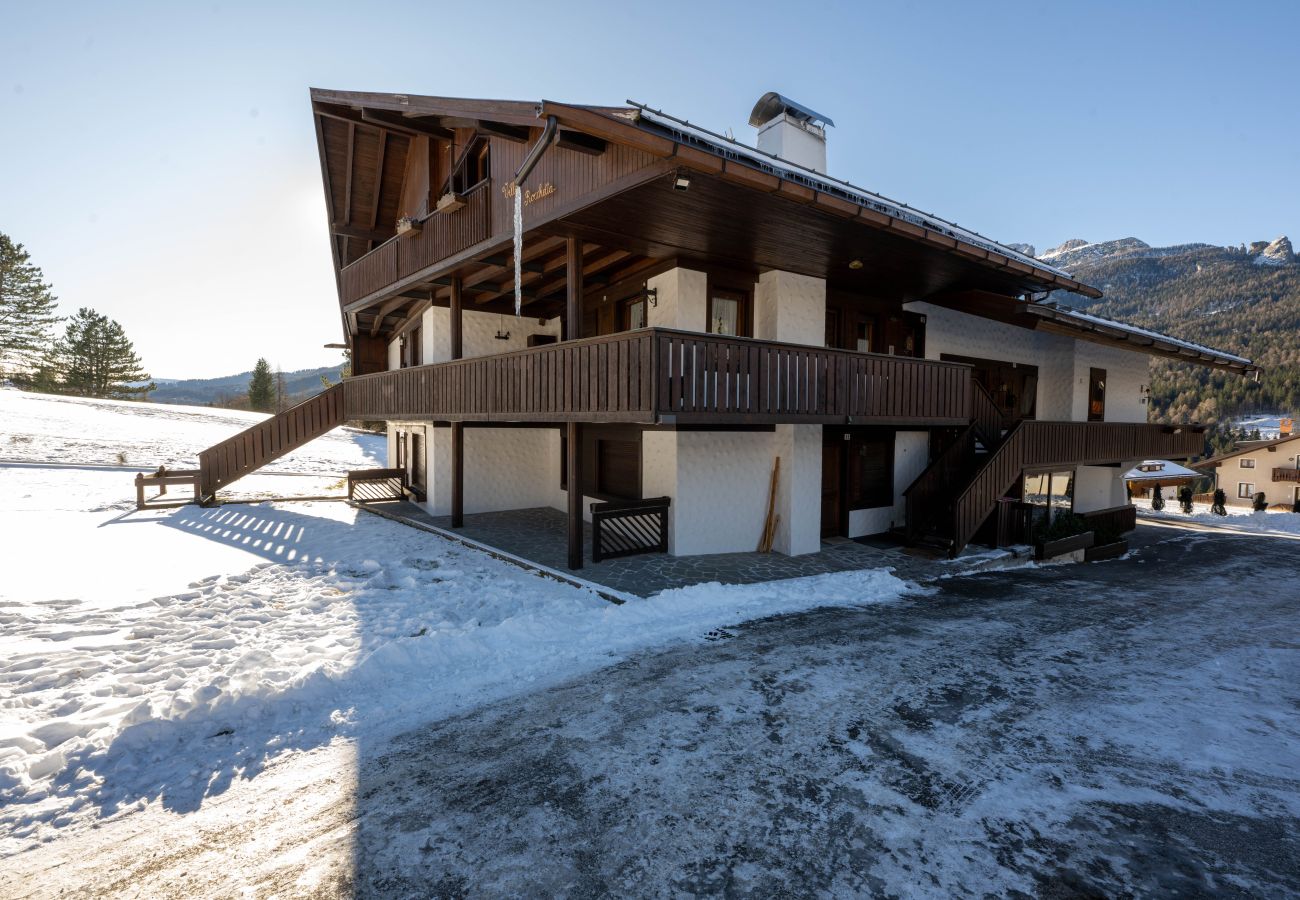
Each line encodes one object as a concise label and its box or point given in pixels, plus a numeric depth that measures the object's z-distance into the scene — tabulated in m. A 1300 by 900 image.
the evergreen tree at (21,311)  44.47
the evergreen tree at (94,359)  51.97
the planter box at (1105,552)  14.71
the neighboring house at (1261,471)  46.97
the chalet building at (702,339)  8.61
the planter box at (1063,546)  13.12
